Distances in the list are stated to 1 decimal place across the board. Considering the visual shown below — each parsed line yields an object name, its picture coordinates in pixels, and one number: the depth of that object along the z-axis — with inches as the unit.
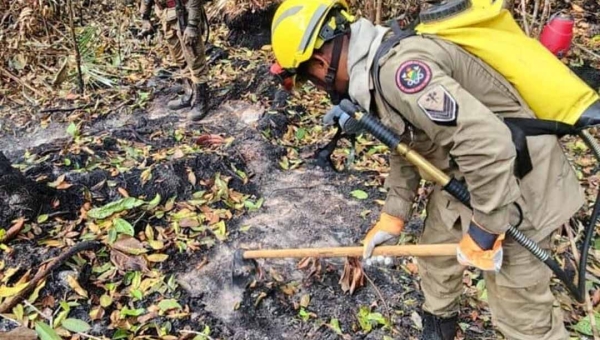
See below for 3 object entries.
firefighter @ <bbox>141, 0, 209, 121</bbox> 209.5
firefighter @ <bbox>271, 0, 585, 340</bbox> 71.2
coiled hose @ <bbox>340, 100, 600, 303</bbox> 82.7
